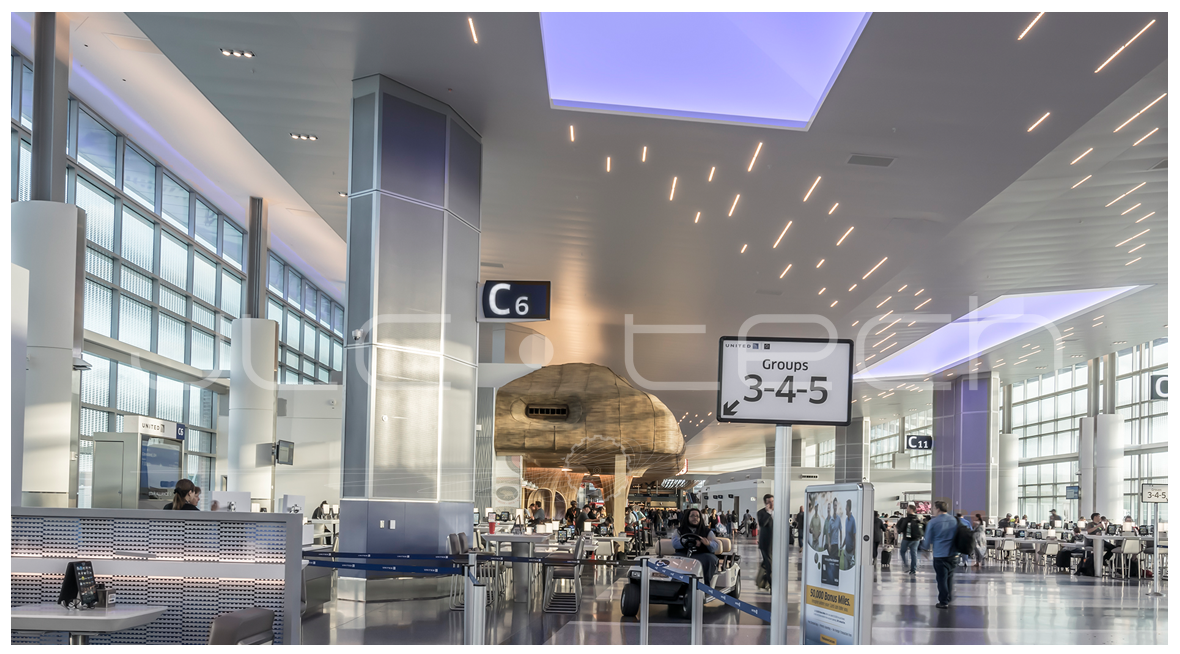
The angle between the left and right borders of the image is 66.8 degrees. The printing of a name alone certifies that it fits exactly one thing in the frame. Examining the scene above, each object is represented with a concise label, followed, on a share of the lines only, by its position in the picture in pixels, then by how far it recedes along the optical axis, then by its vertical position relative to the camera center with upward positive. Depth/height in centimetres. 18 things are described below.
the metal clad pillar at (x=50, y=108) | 1064 +311
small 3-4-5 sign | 1475 -179
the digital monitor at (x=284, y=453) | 1695 -156
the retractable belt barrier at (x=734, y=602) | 537 -140
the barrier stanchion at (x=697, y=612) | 629 -168
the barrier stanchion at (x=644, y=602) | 697 -179
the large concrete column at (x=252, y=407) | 1919 -79
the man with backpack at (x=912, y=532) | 1900 -324
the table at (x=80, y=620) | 450 -128
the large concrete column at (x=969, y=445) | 3297 -235
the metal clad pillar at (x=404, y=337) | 981 +41
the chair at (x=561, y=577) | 993 -246
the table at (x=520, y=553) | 1080 -232
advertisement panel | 371 -81
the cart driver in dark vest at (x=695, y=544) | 1057 -198
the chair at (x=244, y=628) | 442 -131
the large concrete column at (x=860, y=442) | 4816 -335
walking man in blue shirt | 1180 -223
